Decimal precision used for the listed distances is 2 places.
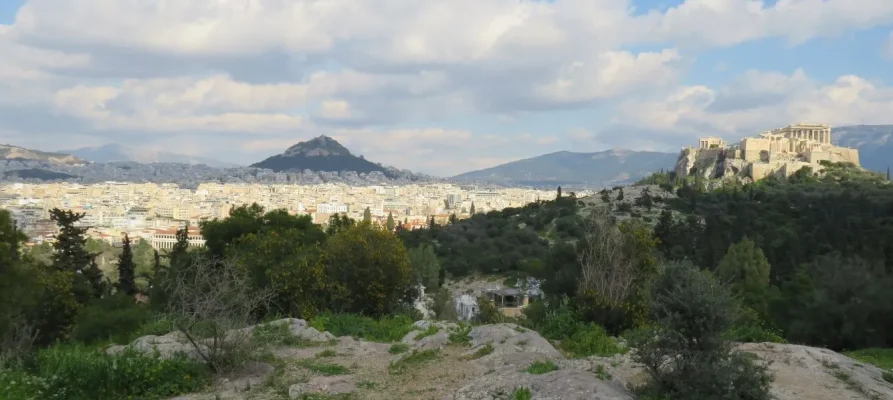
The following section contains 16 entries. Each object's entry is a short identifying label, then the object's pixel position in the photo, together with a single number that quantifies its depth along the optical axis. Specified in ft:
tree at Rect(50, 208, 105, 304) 89.12
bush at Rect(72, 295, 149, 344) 57.52
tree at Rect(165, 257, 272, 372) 29.91
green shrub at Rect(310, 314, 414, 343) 43.27
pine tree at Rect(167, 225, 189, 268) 107.11
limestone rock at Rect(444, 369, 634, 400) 23.58
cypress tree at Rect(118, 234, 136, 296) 110.73
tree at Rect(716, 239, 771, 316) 94.65
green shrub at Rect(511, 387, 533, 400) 24.09
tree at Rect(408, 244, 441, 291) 115.96
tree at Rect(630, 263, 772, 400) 21.90
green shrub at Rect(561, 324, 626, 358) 35.58
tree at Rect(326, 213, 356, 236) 77.70
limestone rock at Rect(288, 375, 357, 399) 28.22
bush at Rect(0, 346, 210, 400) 27.37
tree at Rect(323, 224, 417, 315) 57.06
